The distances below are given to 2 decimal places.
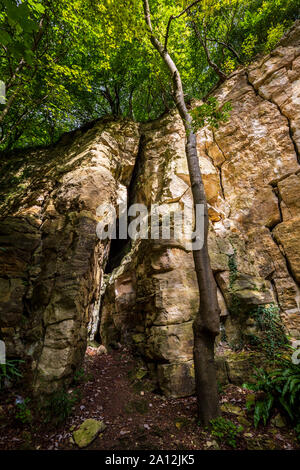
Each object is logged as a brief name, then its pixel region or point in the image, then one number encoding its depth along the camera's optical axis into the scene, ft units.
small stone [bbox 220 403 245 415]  13.07
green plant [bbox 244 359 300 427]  12.07
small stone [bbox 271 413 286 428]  11.90
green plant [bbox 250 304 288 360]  16.71
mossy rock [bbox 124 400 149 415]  14.21
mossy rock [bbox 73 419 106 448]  11.46
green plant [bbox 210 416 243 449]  11.27
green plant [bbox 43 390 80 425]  12.71
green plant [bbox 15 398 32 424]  12.34
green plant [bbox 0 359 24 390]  14.03
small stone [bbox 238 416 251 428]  12.18
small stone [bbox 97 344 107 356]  20.69
